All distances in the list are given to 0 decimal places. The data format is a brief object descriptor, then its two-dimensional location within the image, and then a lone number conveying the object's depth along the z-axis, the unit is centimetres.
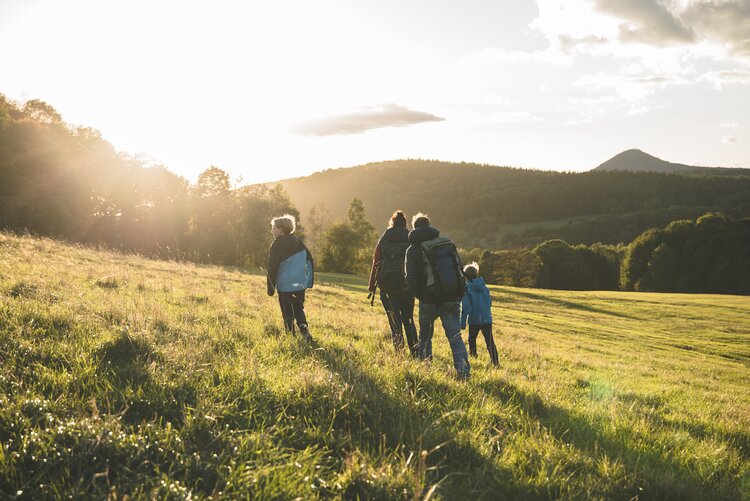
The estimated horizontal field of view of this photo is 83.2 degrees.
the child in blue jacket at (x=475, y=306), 1041
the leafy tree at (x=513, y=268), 8369
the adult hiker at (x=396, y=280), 858
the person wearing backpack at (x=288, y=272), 816
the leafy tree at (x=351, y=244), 7488
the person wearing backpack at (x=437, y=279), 733
